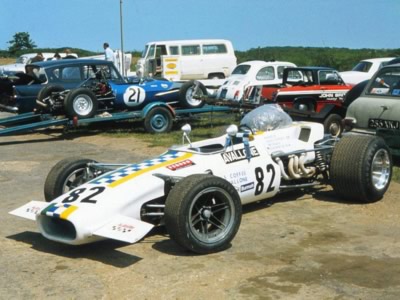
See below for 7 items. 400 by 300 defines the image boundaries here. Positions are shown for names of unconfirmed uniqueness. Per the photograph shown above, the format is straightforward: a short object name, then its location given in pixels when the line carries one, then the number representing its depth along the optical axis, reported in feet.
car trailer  46.37
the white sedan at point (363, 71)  65.82
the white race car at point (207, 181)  17.42
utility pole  77.14
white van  84.58
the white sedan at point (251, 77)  57.16
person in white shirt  78.23
